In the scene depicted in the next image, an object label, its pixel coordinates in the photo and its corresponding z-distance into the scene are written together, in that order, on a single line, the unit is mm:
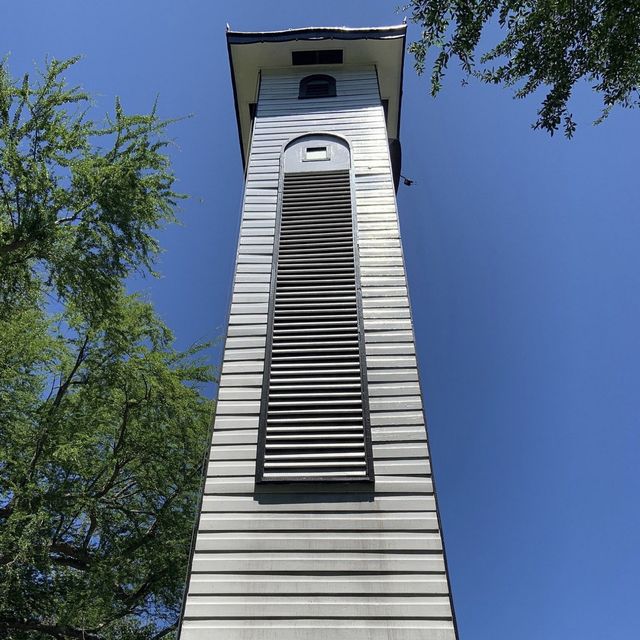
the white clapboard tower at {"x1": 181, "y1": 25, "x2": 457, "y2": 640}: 4457
